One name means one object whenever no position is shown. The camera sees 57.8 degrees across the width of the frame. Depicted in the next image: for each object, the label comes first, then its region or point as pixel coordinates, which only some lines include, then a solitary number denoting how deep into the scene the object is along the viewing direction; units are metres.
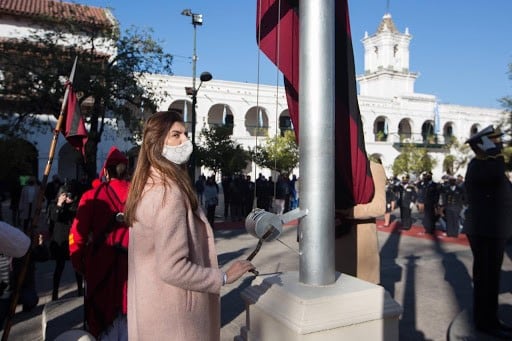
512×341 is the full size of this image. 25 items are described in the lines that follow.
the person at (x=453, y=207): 12.67
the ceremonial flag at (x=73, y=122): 4.12
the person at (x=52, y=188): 17.14
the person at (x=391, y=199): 18.58
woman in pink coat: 1.93
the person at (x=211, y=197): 16.38
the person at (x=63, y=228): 6.05
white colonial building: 31.77
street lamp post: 15.67
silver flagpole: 2.34
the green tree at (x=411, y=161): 50.12
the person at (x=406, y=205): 14.43
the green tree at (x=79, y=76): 15.97
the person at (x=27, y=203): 12.29
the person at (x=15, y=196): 17.65
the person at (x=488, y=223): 4.47
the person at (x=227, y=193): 18.83
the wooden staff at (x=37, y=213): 3.37
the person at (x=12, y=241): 2.07
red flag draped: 2.69
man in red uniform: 3.18
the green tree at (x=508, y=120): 16.44
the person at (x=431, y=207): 13.47
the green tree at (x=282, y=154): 32.84
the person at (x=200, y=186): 20.96
